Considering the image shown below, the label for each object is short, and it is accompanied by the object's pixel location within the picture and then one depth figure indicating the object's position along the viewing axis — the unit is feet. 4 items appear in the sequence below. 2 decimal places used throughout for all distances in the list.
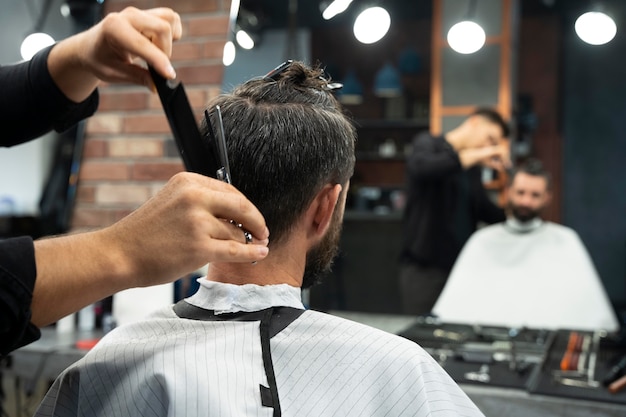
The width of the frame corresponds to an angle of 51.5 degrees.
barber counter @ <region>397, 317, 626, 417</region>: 5.84
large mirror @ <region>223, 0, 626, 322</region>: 8.86
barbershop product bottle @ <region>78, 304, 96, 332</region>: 8.86
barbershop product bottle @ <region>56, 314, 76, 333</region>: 8.76
